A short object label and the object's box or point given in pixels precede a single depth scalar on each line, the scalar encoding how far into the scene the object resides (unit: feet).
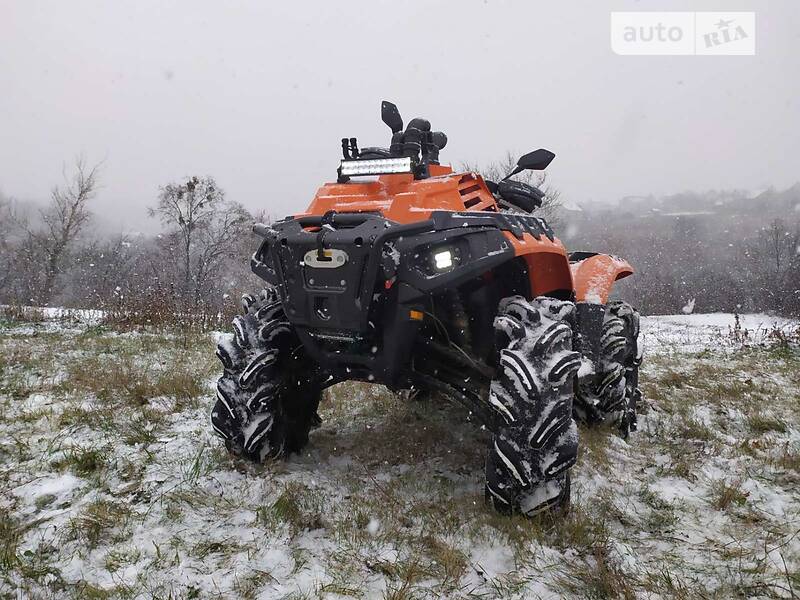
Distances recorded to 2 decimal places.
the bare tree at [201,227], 126.82
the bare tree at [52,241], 109.29
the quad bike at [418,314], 8.52
